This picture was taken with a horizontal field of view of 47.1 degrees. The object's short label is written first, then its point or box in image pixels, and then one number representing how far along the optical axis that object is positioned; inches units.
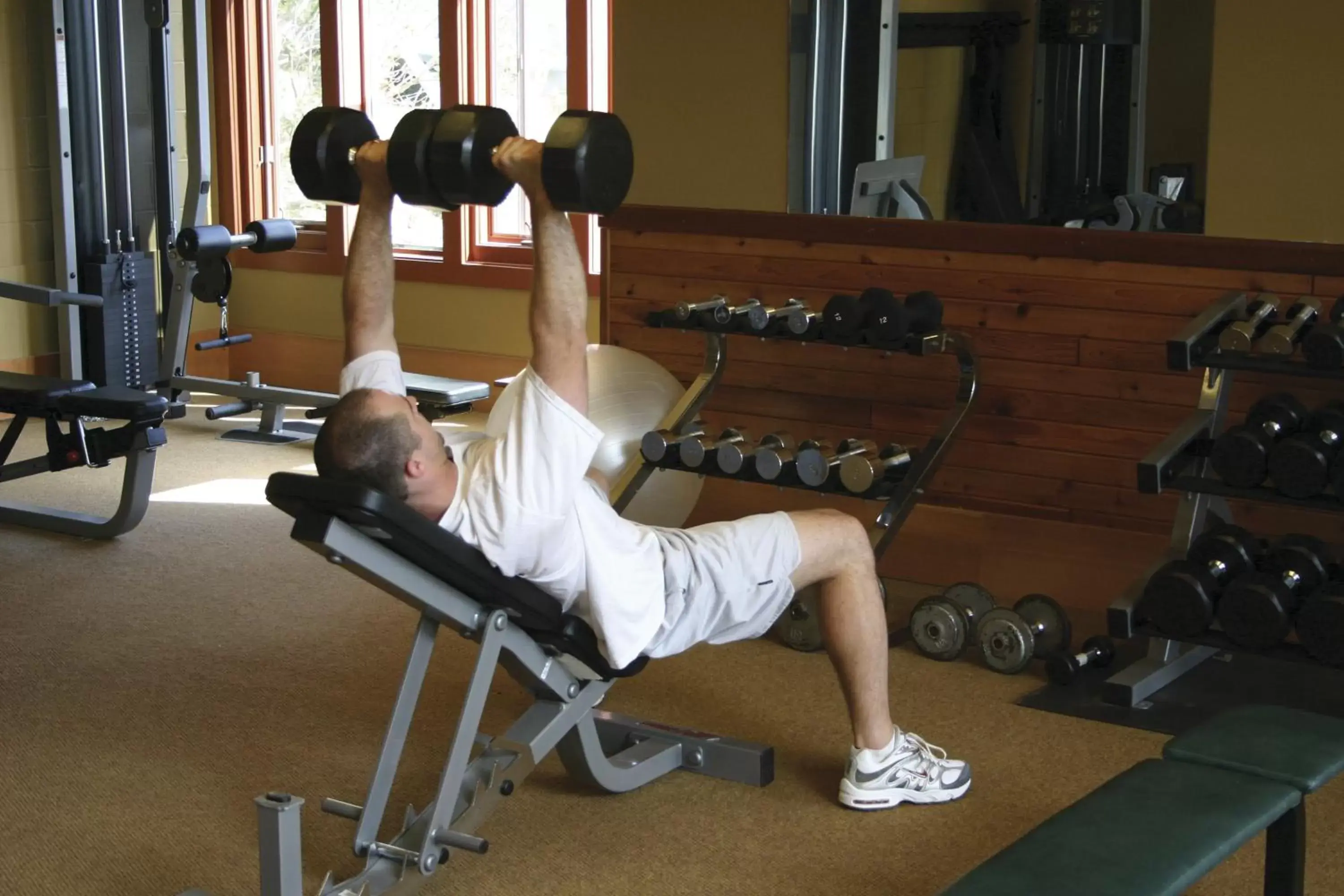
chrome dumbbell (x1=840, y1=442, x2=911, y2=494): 140.2
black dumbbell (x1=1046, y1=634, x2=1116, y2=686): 130.0
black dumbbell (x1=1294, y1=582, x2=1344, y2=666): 114.5
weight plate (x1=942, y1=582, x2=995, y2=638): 138.5
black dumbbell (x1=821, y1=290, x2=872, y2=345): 139.4
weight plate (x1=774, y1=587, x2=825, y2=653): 140.1
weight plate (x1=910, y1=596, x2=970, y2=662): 136.7
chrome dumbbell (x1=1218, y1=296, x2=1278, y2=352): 124.5
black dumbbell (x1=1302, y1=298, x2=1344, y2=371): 117.6
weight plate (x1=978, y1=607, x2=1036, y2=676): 133.3
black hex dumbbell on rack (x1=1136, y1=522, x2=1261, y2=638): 120.6
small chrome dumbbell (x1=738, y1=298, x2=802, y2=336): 145.6
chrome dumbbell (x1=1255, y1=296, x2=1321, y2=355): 122.1
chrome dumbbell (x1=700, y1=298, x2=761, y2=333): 148.3
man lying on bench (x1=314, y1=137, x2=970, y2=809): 87.6
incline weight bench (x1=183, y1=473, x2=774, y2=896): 84.4
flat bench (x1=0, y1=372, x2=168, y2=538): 166.4
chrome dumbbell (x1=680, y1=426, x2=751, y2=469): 146.5
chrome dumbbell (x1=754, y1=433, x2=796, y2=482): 143.3
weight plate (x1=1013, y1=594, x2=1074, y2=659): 135.4
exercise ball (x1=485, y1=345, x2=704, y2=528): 153.7
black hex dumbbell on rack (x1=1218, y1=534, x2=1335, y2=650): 117.1
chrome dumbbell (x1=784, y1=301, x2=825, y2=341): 143.1
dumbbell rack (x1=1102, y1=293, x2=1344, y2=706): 121.8
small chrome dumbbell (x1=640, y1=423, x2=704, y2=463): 147.9
